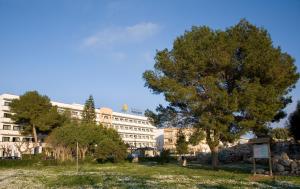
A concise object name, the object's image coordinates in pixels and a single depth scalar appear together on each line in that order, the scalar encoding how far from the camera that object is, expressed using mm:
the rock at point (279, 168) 34034
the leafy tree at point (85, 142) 63812
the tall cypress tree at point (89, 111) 113675
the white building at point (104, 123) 105000
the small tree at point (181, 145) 53672
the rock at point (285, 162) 34469
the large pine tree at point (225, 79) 39094
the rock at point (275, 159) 37078
